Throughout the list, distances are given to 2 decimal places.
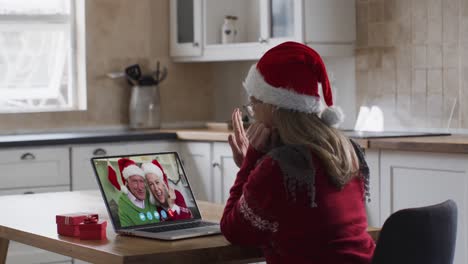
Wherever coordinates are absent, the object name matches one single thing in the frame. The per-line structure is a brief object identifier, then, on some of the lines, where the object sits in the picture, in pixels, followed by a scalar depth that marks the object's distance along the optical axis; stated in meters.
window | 5.54
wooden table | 2.27
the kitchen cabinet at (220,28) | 5.16
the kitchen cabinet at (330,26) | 5.01
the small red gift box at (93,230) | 2.47
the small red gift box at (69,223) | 2.53
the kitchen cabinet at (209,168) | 5.09
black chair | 2.10
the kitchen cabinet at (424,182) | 3.91
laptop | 2.55
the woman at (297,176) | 2.31
